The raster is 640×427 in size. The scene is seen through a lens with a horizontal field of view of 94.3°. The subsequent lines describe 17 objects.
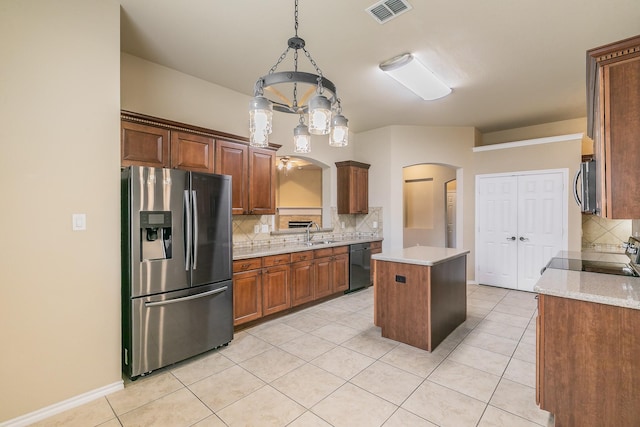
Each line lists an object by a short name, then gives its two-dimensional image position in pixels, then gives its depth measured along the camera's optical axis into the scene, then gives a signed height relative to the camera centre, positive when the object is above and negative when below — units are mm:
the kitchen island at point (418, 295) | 2908 -857
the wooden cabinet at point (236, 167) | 3435 +560
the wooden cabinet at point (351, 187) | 5402 +494
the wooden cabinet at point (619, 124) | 1612 +486
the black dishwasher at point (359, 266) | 4913 -898
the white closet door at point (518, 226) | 4746 -226
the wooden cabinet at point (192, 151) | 3051 +676
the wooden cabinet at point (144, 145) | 2713 +666
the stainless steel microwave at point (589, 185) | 1997 +180
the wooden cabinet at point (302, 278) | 3939 -878
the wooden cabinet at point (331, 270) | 4316 -865
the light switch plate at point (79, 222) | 2135 -47
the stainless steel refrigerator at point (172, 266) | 2389 -446
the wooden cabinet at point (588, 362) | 1605 -866
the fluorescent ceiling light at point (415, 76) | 3115 +1573
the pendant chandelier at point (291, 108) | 1843 +712
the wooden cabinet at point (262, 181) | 3736 +425
